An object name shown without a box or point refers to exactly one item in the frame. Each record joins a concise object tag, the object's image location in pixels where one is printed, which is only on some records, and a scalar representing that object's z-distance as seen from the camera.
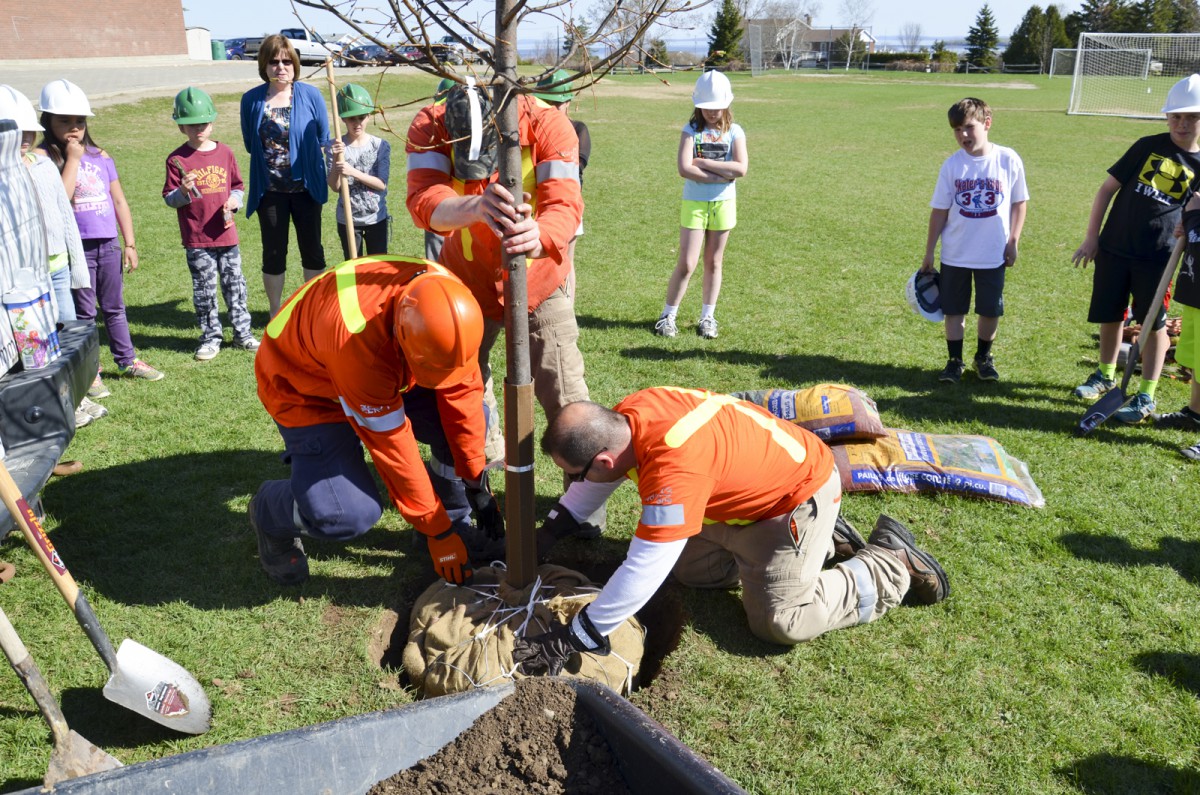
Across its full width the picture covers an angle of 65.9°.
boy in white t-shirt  5.91
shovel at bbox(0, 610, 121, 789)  2.63
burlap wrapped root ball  3.36
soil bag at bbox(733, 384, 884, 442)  4.98
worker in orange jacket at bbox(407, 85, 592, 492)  3.45
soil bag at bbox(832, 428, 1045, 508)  4.76
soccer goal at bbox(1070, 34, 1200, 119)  31.41
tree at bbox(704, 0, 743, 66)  39.94
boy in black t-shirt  5.47
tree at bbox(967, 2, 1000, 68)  61.25
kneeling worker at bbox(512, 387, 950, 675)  3.07
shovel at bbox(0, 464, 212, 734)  2.91
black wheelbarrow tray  2.16
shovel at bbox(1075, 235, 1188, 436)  5.51
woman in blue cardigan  6.40
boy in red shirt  6.39
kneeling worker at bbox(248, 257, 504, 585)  3.10
